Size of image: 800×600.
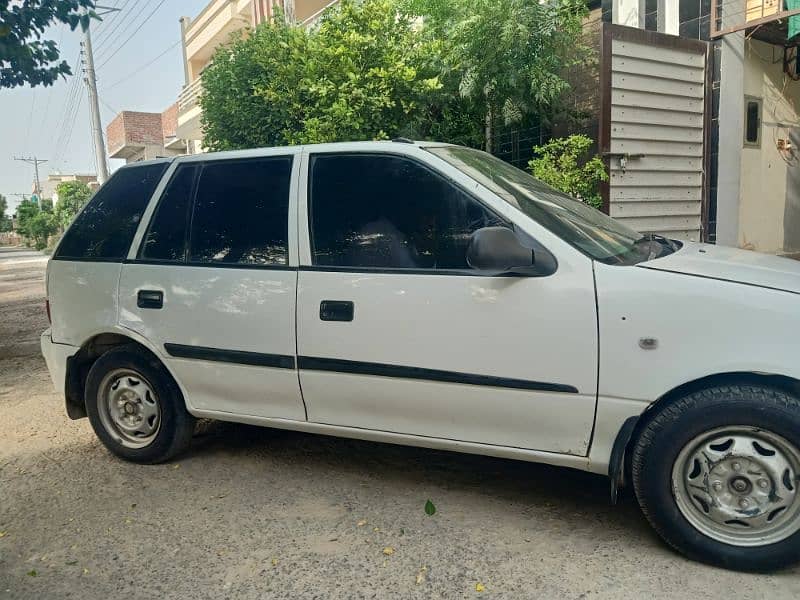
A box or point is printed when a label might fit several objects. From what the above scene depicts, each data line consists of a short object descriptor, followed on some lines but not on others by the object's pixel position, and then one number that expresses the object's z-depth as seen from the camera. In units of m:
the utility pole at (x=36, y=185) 90.59
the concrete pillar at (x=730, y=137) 8.59
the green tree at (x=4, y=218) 84.38
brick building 33.66
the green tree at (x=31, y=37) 6.63
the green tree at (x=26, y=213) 67.71
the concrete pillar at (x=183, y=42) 25.78
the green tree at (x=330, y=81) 7.27
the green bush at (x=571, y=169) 7.35
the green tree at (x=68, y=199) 48.72
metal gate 7.80
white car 2.73
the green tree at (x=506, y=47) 6.84
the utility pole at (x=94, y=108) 24.53
